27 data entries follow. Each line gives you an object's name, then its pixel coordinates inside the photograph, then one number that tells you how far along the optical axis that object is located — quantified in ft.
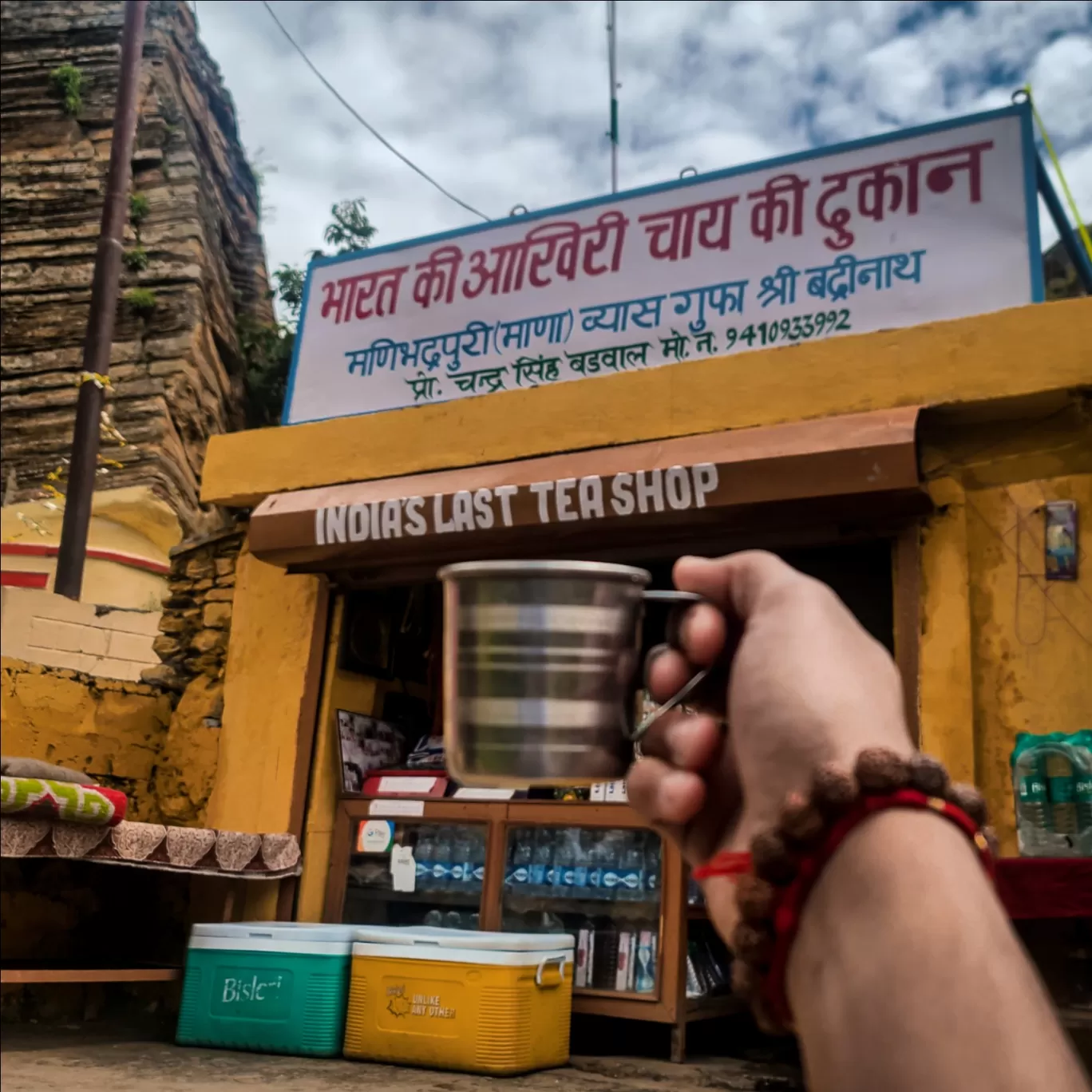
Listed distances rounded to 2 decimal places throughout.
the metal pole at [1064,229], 12.77
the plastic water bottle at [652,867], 13.89
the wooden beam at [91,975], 11.85
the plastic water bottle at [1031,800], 10.54
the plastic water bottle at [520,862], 14.52
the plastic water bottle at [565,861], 14.35
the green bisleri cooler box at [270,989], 12.87
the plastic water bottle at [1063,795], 10.41
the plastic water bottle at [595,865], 14.24
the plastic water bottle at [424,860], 14.94
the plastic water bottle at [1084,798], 10.19
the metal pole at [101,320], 23.62
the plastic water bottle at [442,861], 14.87
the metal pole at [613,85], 28.30
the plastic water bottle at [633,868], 14.01
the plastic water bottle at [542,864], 14.43
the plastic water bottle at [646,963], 13.46
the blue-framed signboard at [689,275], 12.60
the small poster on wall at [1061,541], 11.30
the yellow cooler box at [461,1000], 12.00
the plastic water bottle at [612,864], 14.15
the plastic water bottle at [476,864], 14.65
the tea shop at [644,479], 11.50
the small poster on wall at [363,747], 15.79
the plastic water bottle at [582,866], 14.26
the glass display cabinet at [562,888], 13.46
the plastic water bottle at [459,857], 14.78
